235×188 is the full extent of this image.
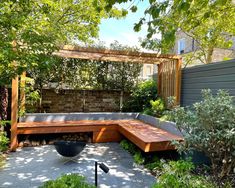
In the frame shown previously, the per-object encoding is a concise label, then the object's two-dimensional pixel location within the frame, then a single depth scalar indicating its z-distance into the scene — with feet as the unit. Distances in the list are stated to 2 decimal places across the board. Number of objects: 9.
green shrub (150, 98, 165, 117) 20.66
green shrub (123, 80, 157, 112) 23.68
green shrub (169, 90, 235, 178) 9.89
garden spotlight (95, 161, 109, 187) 8.74
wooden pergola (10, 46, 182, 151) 17.06
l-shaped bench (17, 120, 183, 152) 13.91
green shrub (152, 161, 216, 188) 9.75
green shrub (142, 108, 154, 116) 21.74
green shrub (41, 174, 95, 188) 9.16
